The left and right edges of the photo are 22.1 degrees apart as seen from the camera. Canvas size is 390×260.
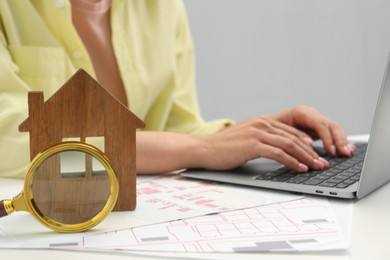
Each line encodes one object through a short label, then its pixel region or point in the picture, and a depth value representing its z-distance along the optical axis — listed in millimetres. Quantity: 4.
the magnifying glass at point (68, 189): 830
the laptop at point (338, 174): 932
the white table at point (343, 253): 792
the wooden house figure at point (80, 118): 867
